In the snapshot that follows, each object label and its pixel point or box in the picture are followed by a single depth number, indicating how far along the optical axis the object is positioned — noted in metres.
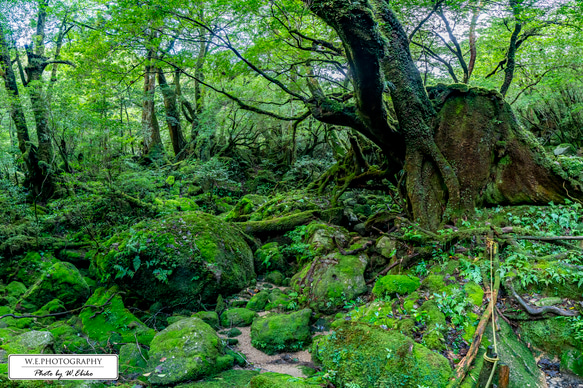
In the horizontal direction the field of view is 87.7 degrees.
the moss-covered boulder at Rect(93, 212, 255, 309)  5.68
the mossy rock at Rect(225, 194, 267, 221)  10.44
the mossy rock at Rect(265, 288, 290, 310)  5.67
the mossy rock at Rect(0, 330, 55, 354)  3.29
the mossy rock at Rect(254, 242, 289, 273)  7.47
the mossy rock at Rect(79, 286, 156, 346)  4.41
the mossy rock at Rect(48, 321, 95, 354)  3.91
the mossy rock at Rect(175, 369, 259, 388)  3.32
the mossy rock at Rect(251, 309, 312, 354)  4.40
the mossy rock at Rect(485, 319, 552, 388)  2.91
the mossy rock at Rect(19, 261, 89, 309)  5.50
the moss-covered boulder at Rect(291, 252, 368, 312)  5.30
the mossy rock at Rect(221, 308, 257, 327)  5.21
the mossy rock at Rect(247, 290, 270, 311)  5.72
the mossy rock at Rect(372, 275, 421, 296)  4.54
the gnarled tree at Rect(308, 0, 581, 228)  5.64
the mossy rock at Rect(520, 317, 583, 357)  3.10
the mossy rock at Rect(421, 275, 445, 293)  4.33
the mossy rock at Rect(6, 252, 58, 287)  6.83
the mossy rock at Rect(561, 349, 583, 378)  2.92
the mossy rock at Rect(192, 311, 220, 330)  5.03
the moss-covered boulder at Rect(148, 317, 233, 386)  3.43
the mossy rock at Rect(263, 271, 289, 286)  6.89
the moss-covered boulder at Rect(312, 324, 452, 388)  3.02
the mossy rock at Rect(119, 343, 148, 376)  3.55
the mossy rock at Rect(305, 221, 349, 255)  6.93
